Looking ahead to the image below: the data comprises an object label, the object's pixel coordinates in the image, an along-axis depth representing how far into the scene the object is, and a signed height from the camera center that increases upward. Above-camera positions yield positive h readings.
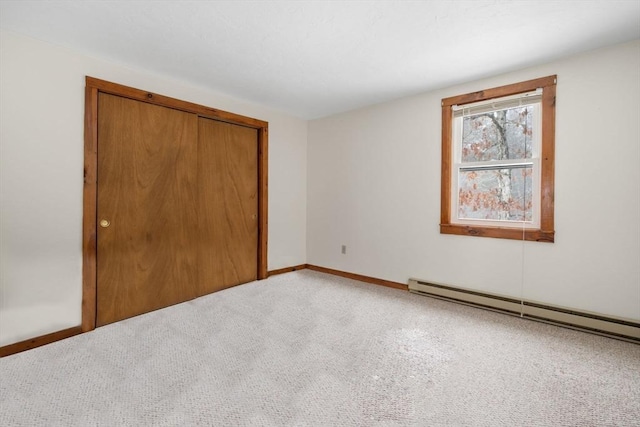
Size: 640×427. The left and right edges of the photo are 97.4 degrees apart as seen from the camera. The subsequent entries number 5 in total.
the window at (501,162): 2.54 +0.53
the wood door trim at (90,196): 2.36 +0.11
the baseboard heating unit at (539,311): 2.22 -0.88
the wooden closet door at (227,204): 3.25 +0.08
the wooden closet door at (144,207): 2.50 +0.02
